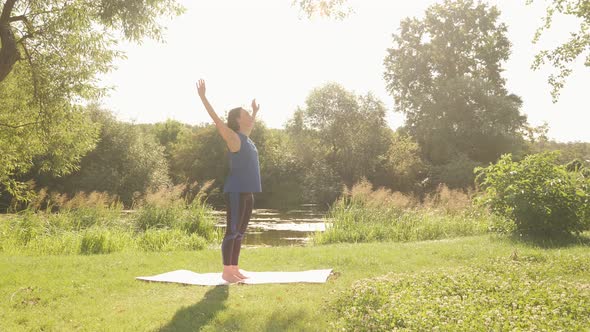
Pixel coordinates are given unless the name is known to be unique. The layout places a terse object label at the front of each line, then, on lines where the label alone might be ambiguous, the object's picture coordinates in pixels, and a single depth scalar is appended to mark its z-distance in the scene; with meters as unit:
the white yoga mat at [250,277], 7.43
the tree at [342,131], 38.25
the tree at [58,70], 11.09
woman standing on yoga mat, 7.41
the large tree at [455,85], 38.22
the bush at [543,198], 10.92
